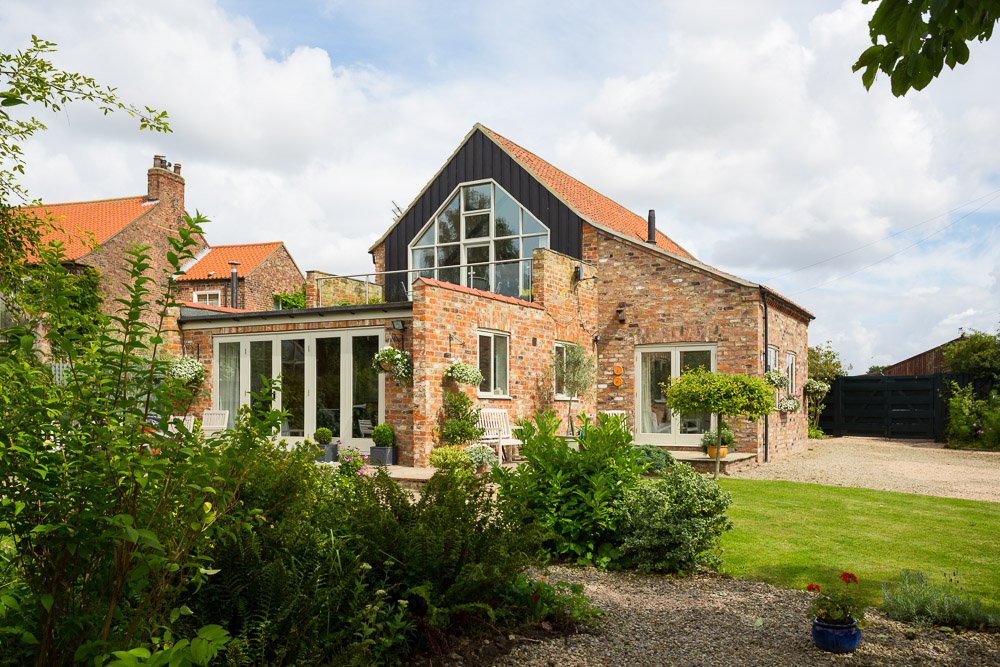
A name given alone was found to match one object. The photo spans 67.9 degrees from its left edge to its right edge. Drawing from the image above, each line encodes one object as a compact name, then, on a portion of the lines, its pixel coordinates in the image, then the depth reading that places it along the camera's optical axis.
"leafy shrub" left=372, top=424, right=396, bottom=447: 13.27
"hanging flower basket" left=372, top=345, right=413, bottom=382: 13.34
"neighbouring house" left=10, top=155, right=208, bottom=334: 25.95
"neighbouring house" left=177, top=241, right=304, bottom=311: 28.53
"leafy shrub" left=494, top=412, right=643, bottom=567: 6.29
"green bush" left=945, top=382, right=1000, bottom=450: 19.64
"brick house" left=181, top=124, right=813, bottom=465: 13.96
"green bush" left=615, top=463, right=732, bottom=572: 6.05
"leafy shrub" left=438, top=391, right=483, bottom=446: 13.04
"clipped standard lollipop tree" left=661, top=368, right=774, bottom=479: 12.36
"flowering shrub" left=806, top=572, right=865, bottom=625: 4.37
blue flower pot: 4.31
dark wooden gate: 23.83
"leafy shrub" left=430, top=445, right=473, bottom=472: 11.98
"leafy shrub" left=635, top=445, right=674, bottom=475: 11.62
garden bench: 13.71
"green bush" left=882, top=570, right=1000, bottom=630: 4.77
